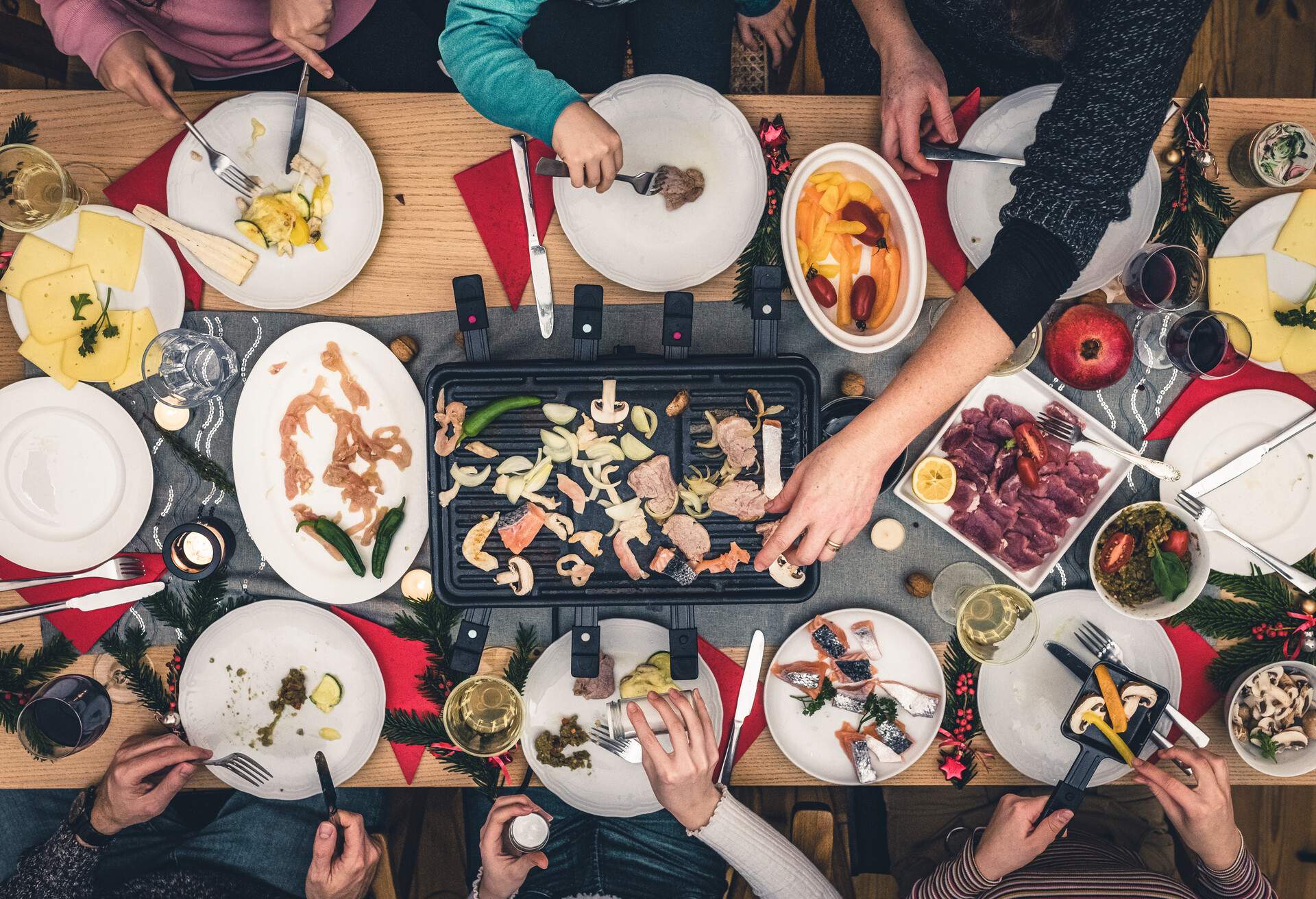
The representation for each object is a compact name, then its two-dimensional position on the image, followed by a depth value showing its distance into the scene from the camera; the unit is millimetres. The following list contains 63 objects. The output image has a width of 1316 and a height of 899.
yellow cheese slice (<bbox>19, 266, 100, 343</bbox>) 1799
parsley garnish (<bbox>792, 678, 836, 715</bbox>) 1846
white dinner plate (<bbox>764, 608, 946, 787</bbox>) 1844
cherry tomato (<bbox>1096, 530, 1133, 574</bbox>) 1739
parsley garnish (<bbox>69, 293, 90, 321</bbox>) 1808
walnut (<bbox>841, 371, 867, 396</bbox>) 1849
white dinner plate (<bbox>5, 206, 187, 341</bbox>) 1810
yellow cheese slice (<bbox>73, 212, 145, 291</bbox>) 1806
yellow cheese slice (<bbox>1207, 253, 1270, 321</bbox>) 1805
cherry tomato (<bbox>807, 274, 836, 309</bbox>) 1731
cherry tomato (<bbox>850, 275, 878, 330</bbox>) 1727
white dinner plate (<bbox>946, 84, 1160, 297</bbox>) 1783
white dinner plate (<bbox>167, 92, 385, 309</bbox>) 1790
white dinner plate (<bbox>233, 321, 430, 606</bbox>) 1807
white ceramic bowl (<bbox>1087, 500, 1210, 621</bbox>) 1685
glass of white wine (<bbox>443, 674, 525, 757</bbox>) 1768
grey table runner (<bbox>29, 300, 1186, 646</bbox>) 1868
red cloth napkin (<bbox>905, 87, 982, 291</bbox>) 1854
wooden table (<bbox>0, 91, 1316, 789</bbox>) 1835
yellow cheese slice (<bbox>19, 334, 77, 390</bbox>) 1799
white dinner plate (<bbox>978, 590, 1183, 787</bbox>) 1851
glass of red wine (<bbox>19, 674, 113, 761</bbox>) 1742
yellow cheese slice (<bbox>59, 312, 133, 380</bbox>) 1814
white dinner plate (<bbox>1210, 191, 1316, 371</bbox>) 1802
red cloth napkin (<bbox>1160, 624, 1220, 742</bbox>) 1878
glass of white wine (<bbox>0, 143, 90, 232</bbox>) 1739
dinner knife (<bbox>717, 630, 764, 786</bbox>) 1790
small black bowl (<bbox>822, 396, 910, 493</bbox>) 1816
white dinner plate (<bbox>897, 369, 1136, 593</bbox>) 1757
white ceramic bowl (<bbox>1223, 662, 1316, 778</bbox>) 1770
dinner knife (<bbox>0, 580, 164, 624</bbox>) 1771
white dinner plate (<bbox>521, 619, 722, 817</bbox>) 1829
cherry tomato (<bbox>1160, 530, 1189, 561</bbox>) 1729
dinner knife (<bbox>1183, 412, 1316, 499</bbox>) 1794
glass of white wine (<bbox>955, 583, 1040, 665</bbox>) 1768
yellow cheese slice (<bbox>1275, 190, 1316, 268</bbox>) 1796
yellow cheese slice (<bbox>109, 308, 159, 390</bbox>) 1826
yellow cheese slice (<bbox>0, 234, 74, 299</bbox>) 1804
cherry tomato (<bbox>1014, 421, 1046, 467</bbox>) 1757
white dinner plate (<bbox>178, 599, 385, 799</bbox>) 1847
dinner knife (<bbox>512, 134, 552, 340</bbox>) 1740
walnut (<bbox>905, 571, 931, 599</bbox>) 1852
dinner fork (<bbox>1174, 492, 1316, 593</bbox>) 1775
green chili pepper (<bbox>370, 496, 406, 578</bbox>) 1791
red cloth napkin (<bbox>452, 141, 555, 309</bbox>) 1854
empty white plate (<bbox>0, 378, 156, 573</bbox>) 1840
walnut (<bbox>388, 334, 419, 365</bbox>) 1829
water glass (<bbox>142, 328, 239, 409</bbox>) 1768
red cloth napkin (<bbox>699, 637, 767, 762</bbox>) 1896
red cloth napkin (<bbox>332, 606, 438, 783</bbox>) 1874
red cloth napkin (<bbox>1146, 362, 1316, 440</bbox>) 1852
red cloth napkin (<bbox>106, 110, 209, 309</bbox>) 1839
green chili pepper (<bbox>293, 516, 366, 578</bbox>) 1788
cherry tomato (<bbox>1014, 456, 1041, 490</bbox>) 1743
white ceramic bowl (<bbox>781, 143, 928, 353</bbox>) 1662
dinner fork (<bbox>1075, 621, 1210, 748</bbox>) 1831
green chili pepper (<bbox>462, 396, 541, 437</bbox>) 1690
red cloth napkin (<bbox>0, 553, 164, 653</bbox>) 1856
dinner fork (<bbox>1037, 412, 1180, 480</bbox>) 1716
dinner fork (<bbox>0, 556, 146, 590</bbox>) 1811
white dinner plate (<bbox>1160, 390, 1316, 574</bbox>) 1832
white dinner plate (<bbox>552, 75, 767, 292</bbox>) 1765
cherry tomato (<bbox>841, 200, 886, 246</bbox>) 1727
